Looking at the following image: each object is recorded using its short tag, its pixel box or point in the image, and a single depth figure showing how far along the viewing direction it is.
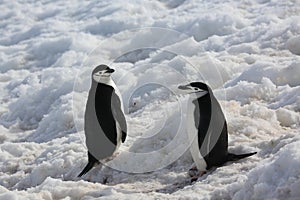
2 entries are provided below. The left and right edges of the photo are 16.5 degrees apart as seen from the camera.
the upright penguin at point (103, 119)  9.45
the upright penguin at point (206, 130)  7.99
